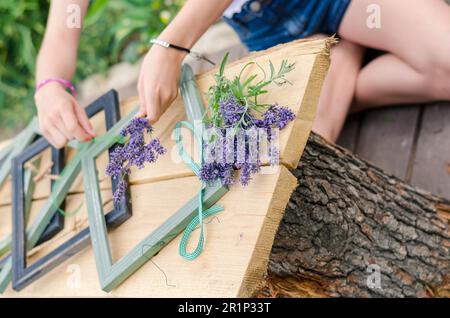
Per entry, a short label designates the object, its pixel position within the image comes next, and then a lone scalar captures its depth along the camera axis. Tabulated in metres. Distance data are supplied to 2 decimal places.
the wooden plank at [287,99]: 0.93
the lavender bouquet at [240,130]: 0.92
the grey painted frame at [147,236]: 0.97
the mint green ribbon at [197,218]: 0.94
